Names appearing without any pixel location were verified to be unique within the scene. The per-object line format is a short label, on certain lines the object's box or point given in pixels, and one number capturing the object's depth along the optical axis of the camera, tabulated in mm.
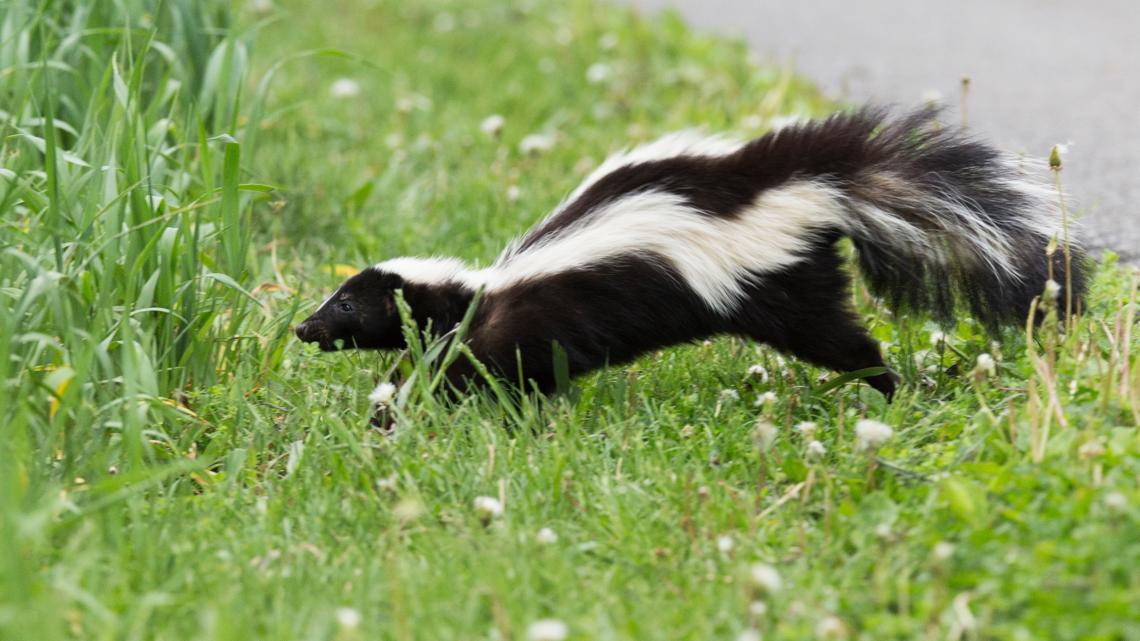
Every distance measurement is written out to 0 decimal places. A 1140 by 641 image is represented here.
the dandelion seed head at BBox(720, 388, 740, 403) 7727
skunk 7656
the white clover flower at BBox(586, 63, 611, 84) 15336
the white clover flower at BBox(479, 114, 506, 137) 12237
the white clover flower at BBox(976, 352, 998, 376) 6855
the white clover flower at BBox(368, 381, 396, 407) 7209
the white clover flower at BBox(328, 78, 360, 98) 14437
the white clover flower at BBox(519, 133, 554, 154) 12359
